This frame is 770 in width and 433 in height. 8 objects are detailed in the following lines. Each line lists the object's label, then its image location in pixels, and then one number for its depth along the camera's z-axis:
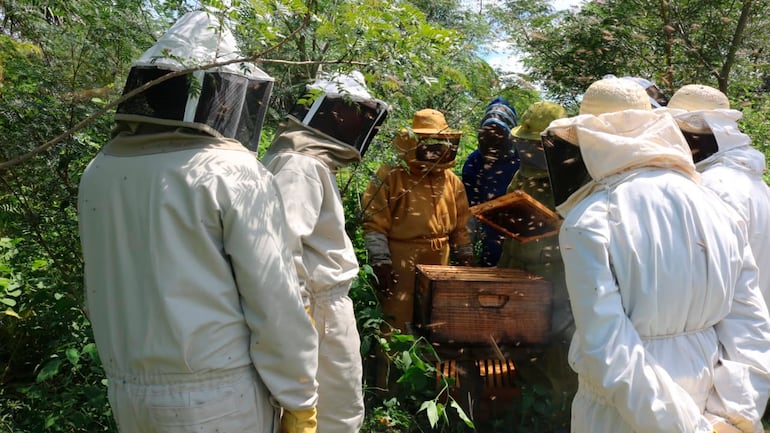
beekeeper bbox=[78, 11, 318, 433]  1.90
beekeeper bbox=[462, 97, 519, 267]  5.19
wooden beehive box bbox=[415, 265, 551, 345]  3.58
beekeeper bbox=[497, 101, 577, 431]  3.80
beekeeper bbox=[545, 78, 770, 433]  1.89
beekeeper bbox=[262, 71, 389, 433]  2.81
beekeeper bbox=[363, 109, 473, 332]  4.56
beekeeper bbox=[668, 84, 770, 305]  3.18
